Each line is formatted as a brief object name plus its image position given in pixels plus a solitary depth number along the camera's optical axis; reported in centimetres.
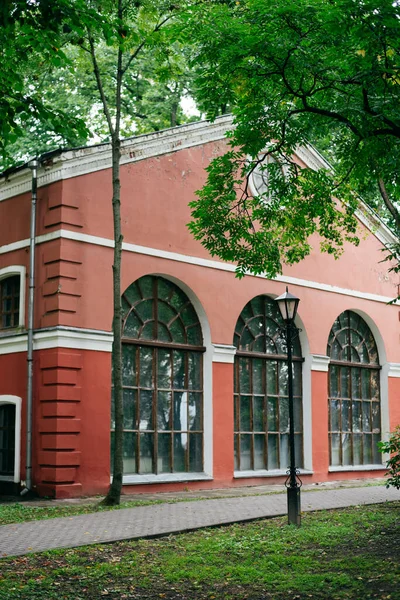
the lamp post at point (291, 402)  1101
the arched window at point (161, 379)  1608
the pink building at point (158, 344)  1492
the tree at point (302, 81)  929
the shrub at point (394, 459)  1143
